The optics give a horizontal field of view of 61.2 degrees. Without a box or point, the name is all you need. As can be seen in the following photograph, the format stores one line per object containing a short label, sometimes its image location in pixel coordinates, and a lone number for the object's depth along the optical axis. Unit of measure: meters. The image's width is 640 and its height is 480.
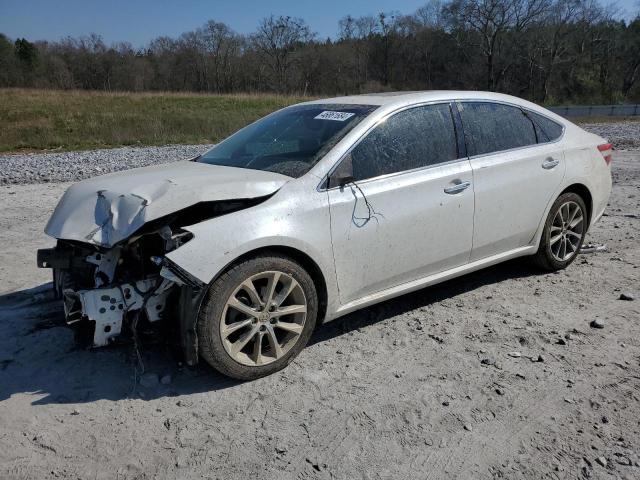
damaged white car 3.15
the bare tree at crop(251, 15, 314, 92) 79.31
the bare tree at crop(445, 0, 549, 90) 70.44
